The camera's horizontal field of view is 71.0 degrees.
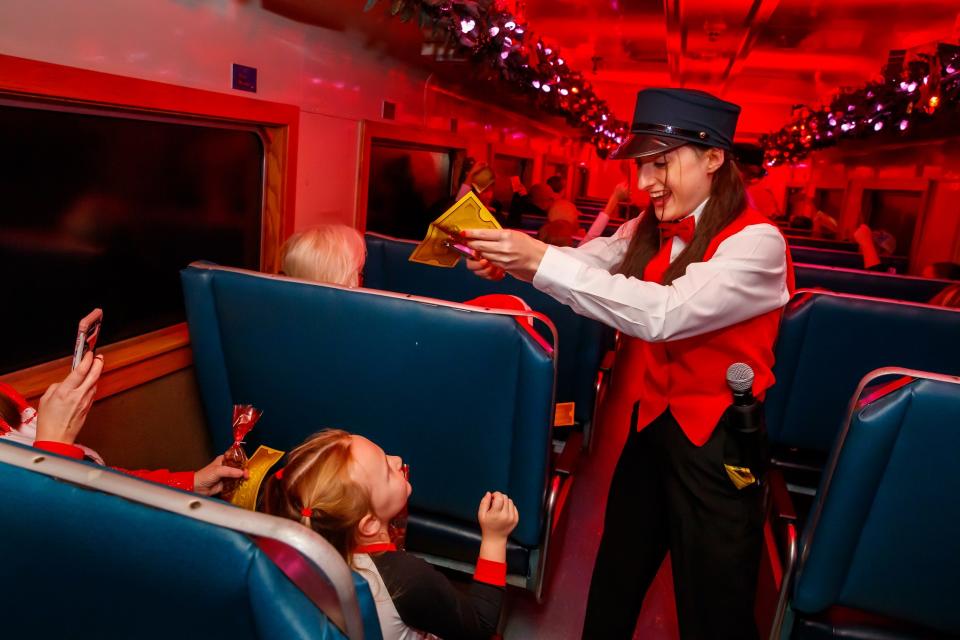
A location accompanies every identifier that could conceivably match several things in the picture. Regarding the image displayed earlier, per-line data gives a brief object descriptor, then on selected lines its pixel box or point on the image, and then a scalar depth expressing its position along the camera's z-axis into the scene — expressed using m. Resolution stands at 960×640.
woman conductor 1.66
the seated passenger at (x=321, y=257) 2.55
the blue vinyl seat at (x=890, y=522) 1.63
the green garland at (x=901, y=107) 4.34
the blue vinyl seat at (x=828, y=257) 5.73
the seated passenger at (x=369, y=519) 1.44
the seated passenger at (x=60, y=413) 1.56
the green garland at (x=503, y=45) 3.47
